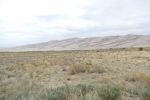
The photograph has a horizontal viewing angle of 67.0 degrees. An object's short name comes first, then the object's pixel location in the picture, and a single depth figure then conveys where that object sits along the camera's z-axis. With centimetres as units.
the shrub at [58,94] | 384
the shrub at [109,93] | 385
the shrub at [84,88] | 442
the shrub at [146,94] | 384
